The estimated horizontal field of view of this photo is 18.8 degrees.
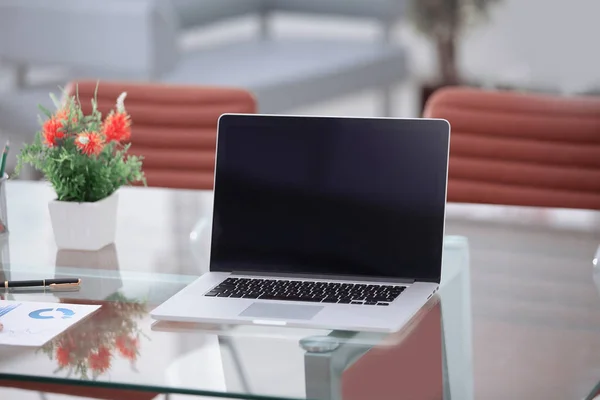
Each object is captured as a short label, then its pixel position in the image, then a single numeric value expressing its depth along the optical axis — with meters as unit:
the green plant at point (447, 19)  6.97
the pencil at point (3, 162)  2.98
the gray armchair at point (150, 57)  5.86
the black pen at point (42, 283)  2.74
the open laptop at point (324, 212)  2.67
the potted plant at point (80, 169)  2.90
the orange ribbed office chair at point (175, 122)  3.59
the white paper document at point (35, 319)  2.52
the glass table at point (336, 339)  2.43
